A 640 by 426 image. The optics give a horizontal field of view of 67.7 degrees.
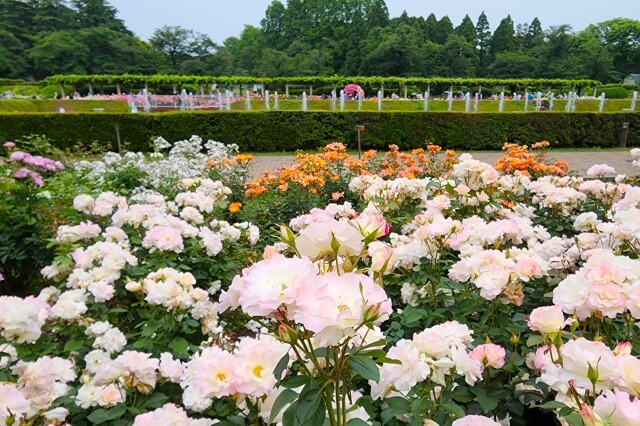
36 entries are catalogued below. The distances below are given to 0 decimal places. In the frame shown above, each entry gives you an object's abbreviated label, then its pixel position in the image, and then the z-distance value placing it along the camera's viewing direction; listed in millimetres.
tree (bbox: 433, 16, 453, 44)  64500
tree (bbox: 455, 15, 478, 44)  64250
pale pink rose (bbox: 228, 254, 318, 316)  792
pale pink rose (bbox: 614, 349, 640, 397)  906
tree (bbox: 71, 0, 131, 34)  58906
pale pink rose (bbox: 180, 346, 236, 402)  920
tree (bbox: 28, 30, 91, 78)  46375
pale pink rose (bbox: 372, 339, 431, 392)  1051
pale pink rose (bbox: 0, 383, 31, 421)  1093
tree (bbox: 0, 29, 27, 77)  46284
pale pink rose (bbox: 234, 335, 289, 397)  898
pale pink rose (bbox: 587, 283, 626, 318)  1111
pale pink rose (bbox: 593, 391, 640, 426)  787
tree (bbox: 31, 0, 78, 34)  55062
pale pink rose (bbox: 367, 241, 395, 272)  1010
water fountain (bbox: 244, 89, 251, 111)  18412
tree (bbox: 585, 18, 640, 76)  60531
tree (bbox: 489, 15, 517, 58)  61094
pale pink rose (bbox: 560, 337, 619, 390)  916
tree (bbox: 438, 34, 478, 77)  54719
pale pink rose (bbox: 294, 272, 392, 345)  748
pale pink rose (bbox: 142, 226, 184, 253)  2361
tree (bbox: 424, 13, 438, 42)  64875
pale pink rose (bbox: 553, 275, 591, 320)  1177
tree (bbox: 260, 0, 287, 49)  78750
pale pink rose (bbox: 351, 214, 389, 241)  1001
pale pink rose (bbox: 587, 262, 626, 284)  1135
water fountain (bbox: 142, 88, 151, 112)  19400
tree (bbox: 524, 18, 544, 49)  63062
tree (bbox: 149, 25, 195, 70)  57781
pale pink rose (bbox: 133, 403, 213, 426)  1038
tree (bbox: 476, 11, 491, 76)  61938
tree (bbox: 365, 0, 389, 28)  64688
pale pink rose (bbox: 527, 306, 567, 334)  1104
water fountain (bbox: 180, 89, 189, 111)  19941
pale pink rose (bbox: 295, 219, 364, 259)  917
